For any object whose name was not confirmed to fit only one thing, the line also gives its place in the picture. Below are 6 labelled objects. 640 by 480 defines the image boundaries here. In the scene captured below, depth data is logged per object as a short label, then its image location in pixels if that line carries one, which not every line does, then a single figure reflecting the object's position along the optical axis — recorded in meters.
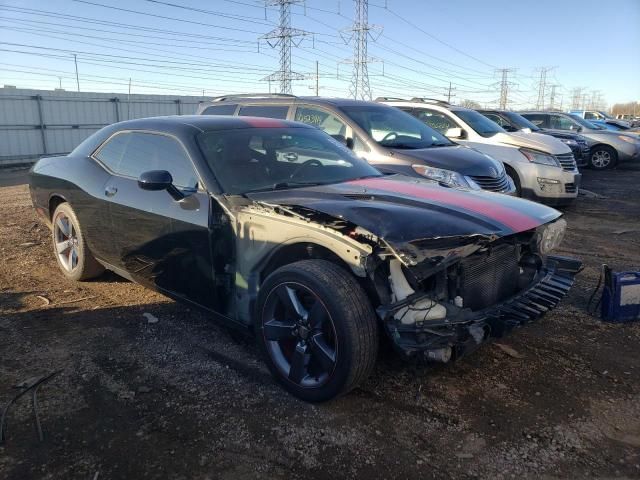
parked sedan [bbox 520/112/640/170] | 15.24
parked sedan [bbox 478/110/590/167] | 11.80
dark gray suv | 6.29
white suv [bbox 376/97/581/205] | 8.40
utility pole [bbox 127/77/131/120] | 20.69
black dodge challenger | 2.65
